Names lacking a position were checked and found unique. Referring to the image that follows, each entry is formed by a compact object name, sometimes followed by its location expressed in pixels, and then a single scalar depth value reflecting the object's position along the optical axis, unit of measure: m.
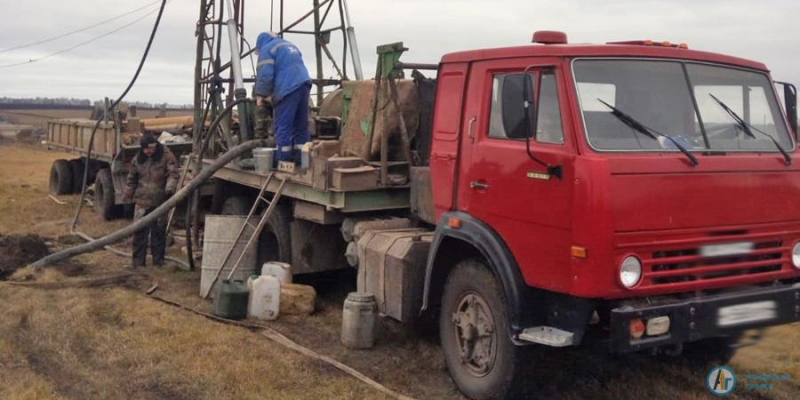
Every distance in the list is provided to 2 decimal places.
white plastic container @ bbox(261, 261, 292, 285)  8.29
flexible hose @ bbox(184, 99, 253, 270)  9.39
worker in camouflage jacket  10.45
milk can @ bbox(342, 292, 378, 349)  6.89
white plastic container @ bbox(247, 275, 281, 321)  7.92
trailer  14.73
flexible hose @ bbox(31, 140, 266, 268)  8.95
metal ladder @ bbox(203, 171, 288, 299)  8.30
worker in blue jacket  8.50
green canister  7.85
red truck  4.69
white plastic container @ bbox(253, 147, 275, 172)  8.59
